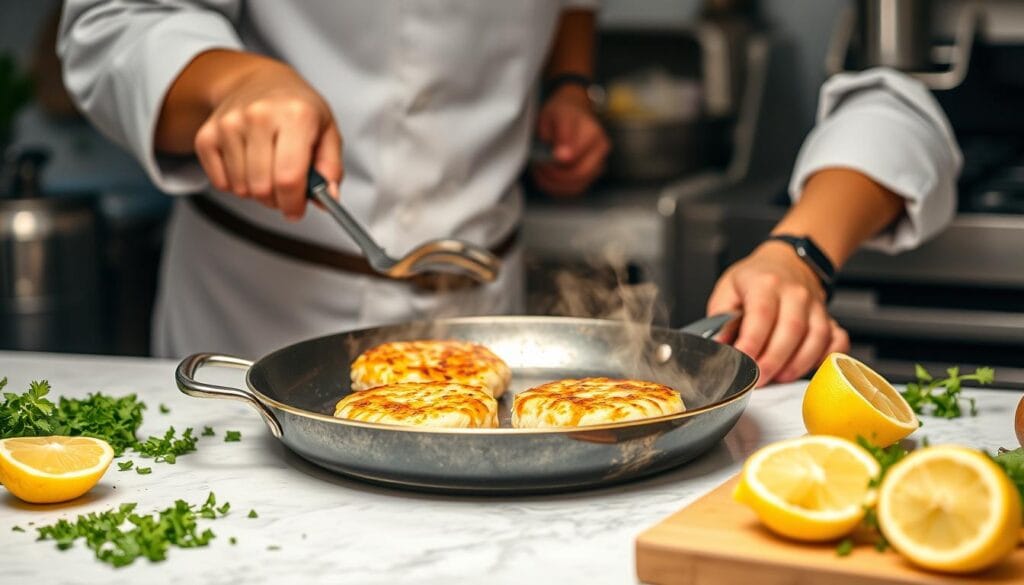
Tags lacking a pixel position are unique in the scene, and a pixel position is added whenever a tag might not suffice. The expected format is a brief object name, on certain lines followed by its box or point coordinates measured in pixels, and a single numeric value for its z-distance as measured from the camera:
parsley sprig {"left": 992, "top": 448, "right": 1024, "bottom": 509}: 0.89
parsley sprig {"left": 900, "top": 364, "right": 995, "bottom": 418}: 1.30
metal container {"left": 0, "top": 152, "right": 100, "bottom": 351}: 2.67
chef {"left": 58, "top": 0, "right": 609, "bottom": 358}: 1.61
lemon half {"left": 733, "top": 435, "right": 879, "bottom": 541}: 0.86
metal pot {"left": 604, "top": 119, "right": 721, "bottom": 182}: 2.85
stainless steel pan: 0.99
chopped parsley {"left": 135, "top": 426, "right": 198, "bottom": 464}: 1.17
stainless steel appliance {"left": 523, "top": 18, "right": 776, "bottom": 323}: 2.49
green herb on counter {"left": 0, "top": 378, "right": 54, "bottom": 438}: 1.16
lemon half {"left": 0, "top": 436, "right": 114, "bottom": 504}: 1.02
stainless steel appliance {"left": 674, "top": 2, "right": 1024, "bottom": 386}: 2.20
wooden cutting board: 0.83
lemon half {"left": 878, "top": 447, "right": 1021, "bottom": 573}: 0.80
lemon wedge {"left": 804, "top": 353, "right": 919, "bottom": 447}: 1.09
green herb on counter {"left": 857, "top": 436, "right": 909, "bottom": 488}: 0.89
